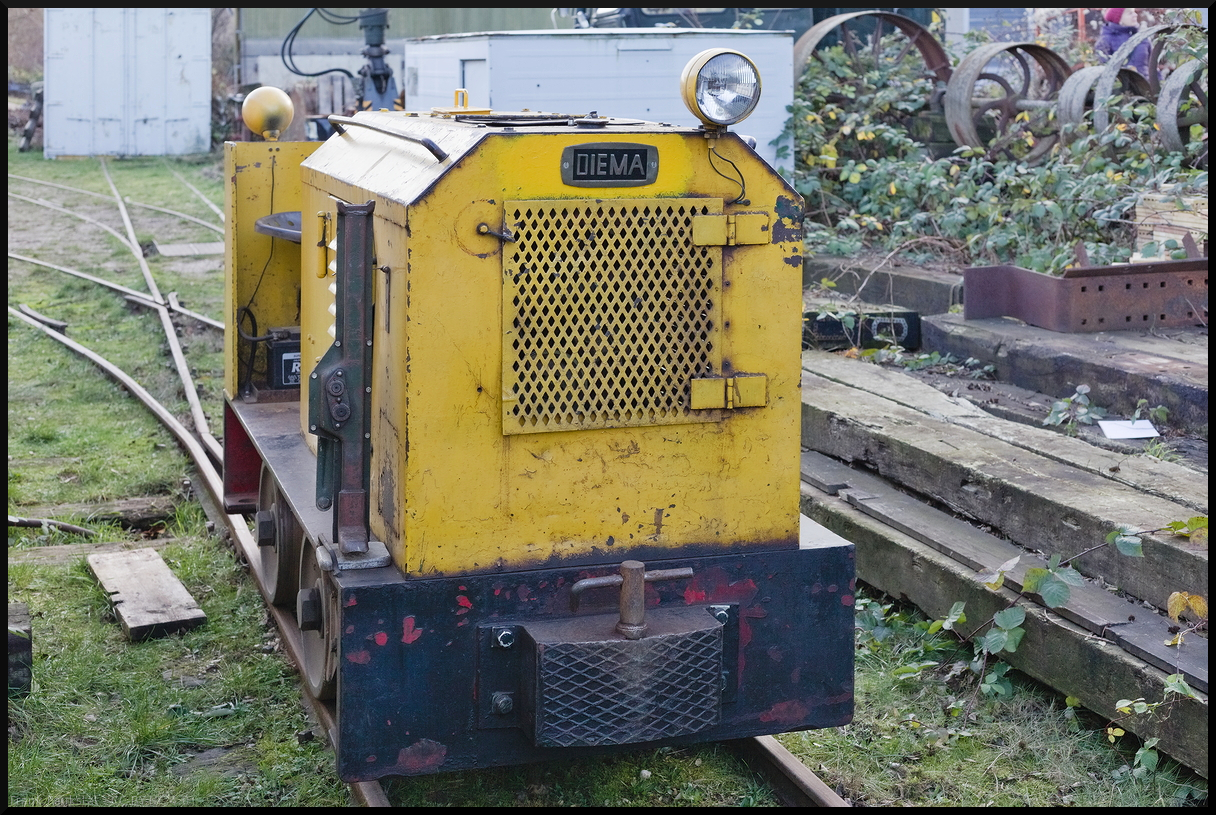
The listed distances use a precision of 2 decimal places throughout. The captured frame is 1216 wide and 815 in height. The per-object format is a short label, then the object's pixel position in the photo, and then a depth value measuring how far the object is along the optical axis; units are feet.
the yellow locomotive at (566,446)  10.44
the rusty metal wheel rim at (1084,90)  33.86
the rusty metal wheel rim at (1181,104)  29.14
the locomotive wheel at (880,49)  42.37
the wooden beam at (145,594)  16.05
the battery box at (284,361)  16.81
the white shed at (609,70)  37.91
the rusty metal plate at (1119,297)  22.57
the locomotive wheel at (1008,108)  37.37
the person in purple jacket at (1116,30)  44.16
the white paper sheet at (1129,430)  18.72
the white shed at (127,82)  75.46
